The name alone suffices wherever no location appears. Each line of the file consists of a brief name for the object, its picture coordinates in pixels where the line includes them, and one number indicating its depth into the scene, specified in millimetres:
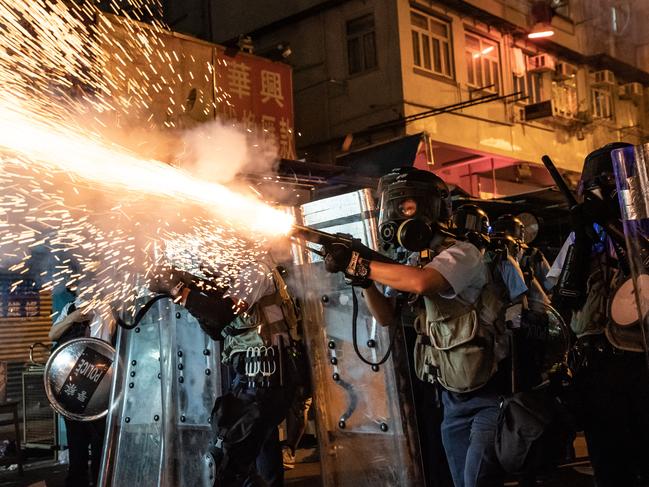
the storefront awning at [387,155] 13703
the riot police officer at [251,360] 4730
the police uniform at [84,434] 6473
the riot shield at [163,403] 5453
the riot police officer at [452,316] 3748
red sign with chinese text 13125
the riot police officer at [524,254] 4957
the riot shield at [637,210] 3223
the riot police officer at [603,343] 4305
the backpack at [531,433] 3504
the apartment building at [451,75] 15695
